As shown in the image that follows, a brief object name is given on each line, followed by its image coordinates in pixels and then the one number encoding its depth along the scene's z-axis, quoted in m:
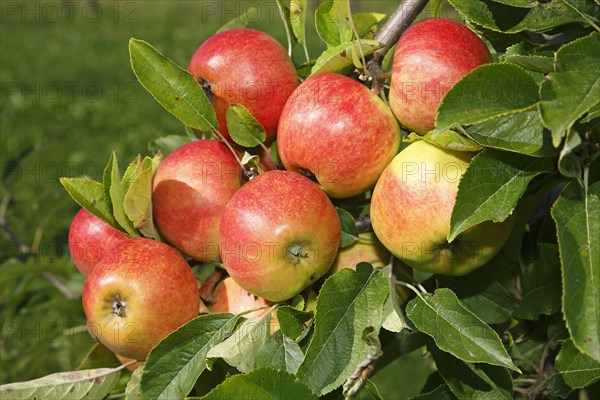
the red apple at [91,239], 0.67
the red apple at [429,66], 0.60
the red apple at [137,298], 0.61
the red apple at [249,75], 0.65
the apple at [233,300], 0.63
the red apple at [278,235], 0.59
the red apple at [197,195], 0.64
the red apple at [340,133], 0.61
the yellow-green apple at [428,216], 0.58
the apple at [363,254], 0.63
